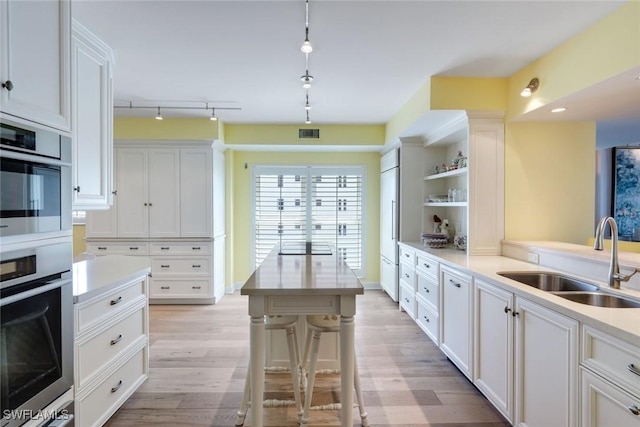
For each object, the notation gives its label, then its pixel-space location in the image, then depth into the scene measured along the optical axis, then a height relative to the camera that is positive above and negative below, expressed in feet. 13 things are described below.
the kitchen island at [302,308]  5.65 -1.72
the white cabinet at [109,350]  5.80 -2.88
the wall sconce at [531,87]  8.79 +3.38
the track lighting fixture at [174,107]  13.01 +4.18
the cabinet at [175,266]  14.87 -2.57
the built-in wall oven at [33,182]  4.03 +0.39
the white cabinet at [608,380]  4.05 -2.27
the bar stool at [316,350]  6.51 -2.78
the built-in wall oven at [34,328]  4.06 -1.65
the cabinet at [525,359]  5.11 -2.76
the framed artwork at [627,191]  14.44 +0.93
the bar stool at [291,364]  6.75 -3.23
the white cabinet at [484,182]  10.11 +0.90
